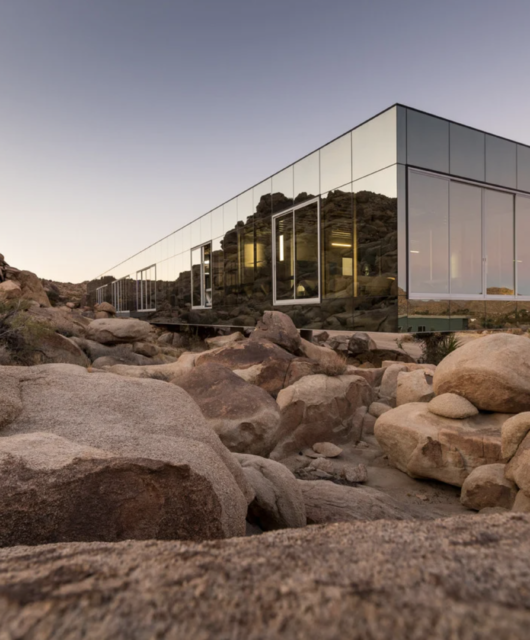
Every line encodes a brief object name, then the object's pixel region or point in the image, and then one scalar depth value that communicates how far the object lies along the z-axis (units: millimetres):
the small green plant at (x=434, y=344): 10086
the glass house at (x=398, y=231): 9531
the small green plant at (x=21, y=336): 6848
